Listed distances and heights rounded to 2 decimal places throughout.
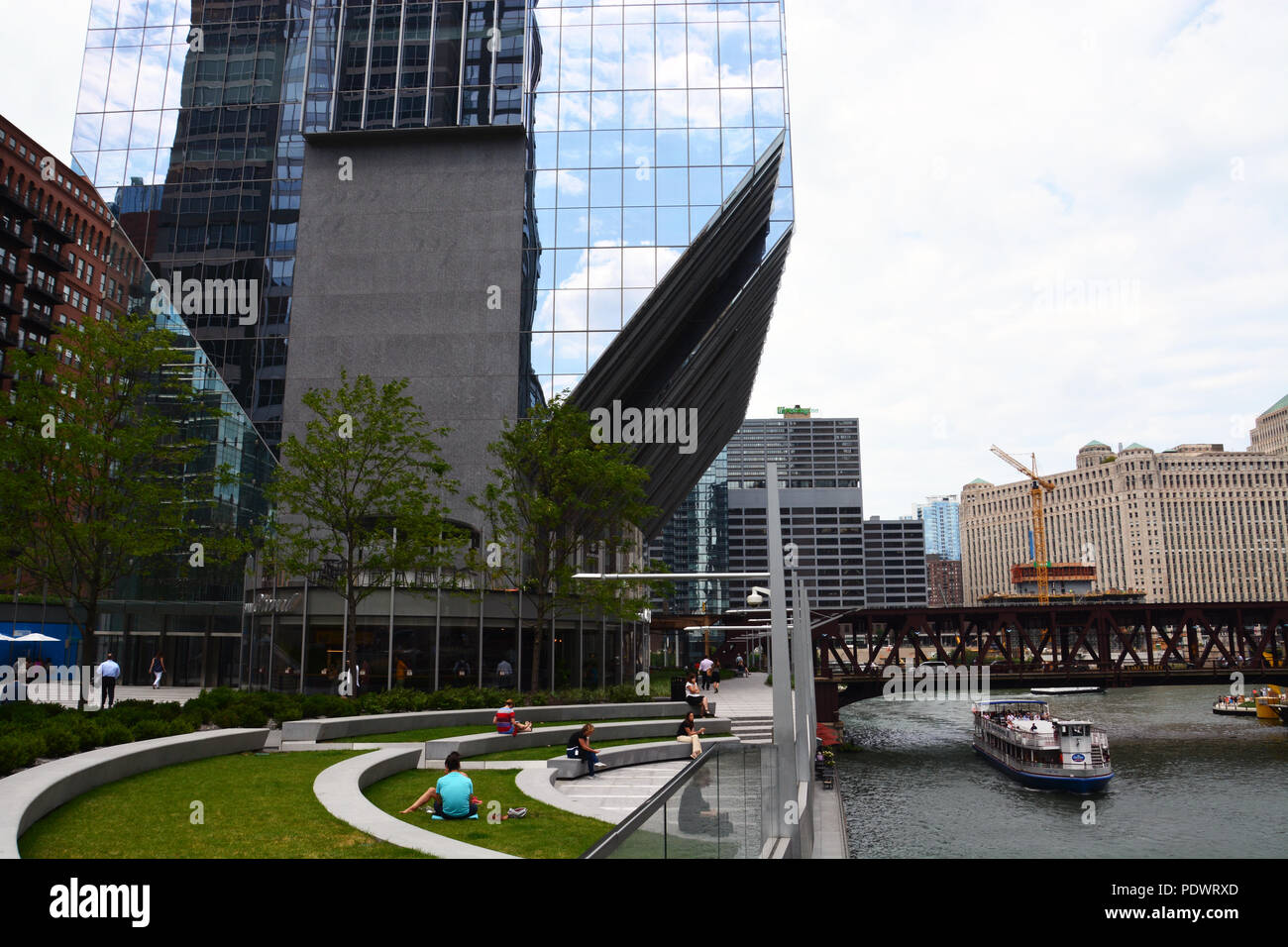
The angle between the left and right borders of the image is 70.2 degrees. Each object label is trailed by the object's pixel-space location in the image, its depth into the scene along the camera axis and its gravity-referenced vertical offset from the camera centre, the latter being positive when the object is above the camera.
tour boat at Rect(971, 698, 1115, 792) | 44.44 -6.54
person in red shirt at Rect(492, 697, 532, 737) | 23.53 -2.55
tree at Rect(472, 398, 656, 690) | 30.94 +4.20
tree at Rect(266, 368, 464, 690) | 28.61 +3.88
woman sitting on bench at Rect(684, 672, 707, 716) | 28.47 -2.35
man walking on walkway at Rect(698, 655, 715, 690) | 39.06 -2.07
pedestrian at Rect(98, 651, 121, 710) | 25.11 -1.50
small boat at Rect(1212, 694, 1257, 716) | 77.81 -7.17
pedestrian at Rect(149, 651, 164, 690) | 37.50 -2.00
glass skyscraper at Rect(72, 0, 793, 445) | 43.50 +25.12
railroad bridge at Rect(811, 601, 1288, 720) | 62.34 -1.06
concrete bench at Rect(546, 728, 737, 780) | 20.34 -3.35
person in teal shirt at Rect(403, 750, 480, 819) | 13.80 -2.64
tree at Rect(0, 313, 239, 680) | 23.02 +4.03
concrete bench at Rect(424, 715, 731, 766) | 20.98 -3.05
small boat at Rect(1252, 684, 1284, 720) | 73.00 -6.25
